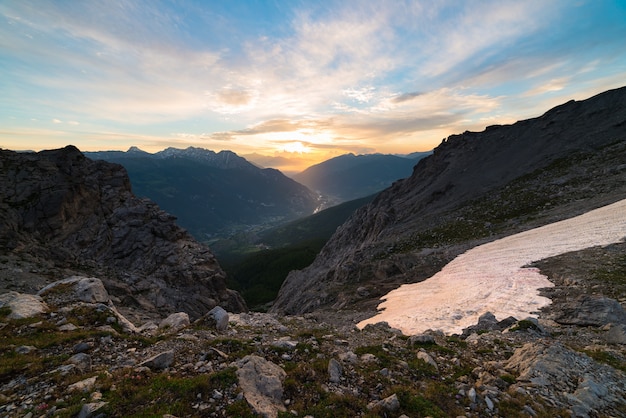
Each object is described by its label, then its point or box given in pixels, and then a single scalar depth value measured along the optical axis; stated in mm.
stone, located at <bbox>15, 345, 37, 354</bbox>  13594
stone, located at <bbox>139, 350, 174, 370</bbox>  12641
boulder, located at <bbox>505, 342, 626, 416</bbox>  11062
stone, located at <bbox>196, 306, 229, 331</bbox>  18266
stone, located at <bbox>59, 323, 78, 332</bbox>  15977
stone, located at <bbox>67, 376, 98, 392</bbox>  10766
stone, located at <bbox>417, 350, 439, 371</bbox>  14191
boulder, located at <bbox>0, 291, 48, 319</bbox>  16859
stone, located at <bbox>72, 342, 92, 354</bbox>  14086
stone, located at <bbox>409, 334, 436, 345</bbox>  16859
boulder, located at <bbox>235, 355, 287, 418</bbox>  10484
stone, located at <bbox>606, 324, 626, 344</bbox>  15987
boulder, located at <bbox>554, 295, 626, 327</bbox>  18188
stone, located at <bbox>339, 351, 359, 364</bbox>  14098
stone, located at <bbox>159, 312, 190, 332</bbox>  17917
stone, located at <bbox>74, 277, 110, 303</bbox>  20250
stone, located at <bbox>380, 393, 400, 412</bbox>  10586
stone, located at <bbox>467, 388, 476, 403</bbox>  11320
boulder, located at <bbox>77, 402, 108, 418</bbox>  9344
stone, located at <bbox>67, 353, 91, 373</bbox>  12617
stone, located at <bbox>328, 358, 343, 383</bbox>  12469
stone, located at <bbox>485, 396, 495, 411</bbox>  10927
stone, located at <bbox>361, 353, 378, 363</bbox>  14273
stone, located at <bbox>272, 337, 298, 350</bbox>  15023
